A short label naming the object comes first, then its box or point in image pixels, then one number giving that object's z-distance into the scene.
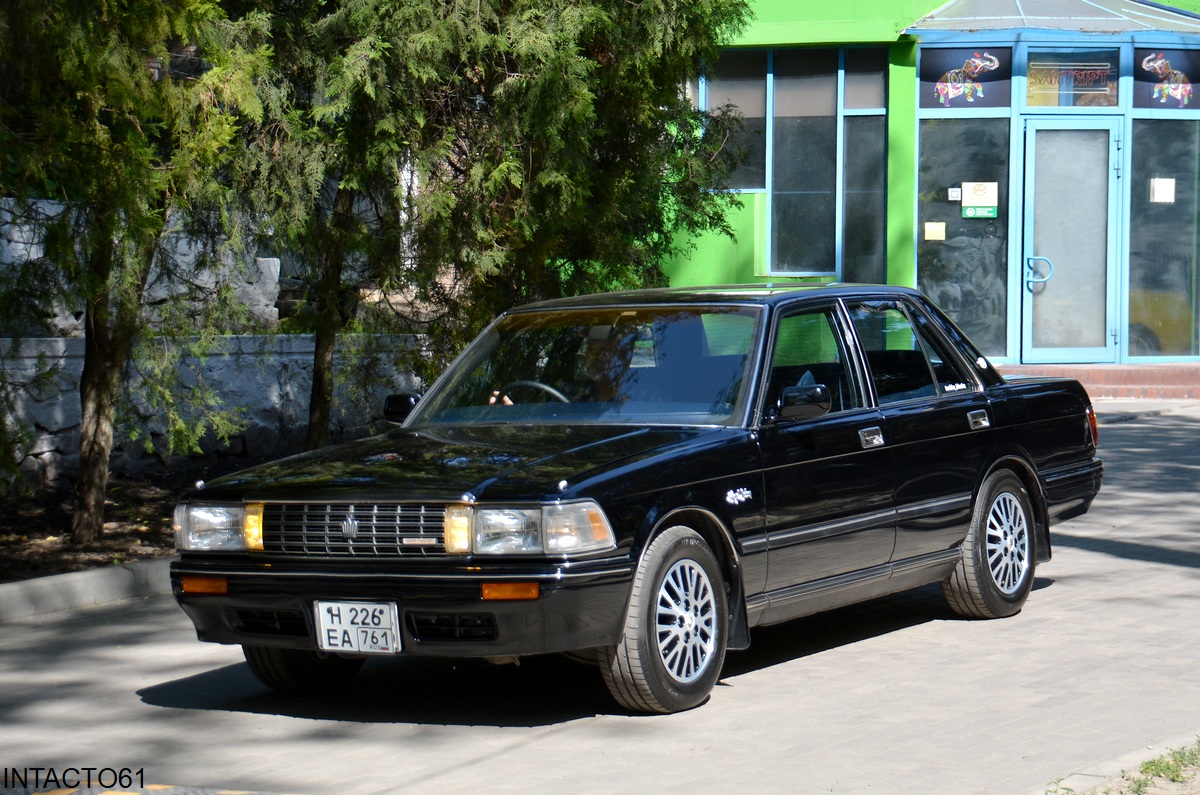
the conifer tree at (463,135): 10.05
